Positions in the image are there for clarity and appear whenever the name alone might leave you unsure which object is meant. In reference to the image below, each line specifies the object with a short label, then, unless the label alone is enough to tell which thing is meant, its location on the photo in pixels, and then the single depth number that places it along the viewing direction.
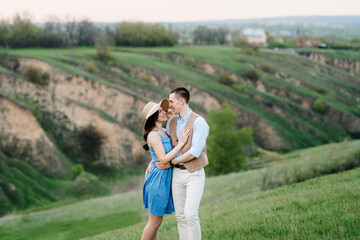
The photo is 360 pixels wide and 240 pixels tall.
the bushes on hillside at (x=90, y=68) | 61.28
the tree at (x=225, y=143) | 44.94
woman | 7.07
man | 6.77
